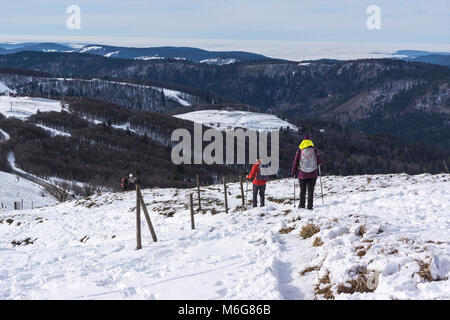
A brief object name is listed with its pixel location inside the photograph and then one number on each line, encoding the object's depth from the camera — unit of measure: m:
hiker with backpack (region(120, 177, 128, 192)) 33.35
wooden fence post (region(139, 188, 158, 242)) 13.47
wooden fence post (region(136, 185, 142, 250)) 13.17
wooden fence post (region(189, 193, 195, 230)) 15.62
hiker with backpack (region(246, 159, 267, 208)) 17.31
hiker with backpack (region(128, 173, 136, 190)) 34.12
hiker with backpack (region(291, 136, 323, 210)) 14.59
